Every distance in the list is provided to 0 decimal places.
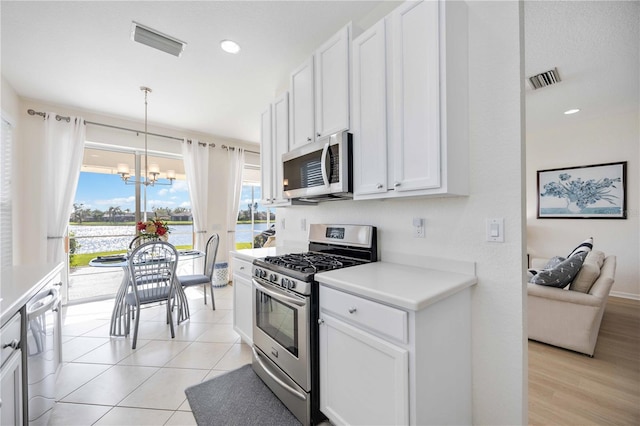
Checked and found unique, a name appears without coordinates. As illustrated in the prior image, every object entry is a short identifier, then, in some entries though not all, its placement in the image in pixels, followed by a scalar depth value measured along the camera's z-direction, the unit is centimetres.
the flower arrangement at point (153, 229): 294
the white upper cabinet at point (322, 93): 186
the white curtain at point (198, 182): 463
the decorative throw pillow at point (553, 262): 340
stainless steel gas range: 154
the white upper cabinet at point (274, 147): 249
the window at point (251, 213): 552
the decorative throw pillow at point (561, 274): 258
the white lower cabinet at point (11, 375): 102
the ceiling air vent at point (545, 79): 275
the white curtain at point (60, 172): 350
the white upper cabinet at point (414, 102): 135
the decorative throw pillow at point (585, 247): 315
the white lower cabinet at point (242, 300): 233
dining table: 277
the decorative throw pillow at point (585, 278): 251
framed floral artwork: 394
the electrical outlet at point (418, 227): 170
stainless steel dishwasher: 127
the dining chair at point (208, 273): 330
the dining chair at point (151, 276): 268
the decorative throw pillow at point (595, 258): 290
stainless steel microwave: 179
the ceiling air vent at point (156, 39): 214
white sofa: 231
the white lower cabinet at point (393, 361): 111
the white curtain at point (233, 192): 508
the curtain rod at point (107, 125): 345
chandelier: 396
